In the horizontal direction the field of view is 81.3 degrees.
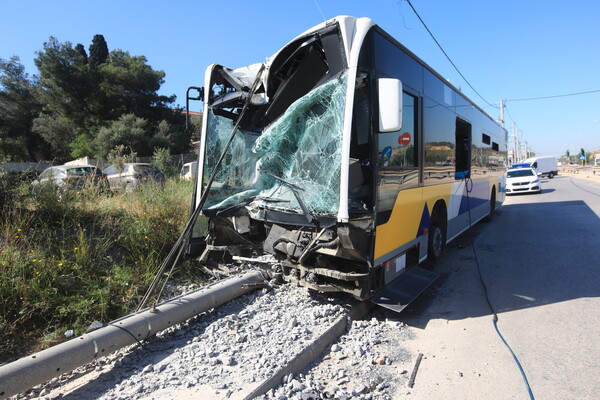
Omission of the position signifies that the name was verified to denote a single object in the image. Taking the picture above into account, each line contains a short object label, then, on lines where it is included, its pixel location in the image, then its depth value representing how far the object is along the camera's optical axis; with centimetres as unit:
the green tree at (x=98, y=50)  3387
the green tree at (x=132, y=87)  2700
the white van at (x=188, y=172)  1003
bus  372
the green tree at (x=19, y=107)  3056
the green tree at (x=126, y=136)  2352
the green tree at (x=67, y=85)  2638
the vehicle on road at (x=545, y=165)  4206
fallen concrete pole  263
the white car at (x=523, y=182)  2073
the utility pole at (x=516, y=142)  6894
